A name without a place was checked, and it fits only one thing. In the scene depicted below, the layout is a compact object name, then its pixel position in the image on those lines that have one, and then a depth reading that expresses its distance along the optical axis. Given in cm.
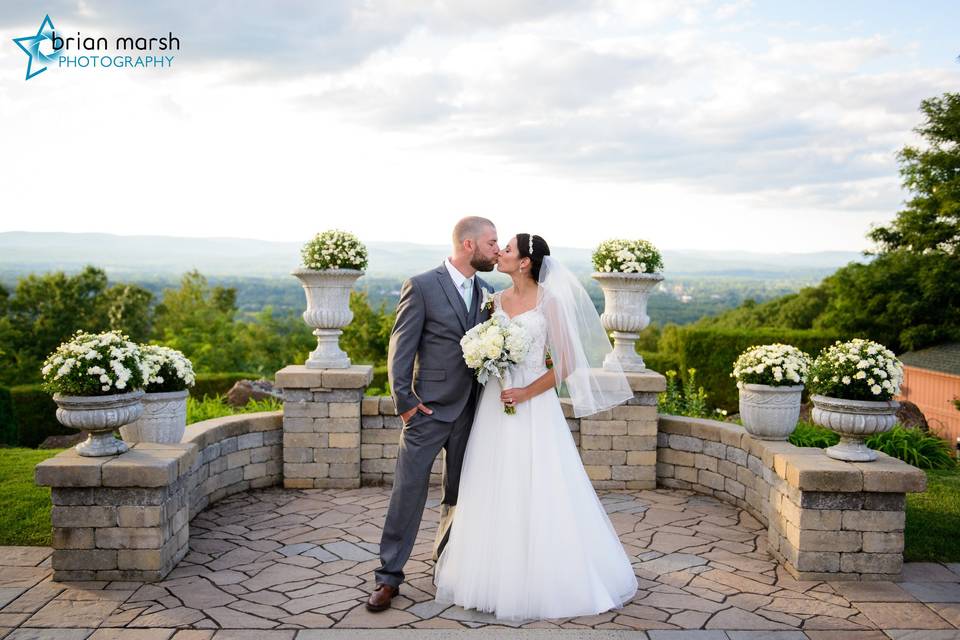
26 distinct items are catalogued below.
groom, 432
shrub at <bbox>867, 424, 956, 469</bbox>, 794
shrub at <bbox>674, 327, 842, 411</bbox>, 1872
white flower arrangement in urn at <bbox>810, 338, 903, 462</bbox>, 485
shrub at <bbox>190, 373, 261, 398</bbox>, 1334
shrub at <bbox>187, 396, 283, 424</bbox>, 941
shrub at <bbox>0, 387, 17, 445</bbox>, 1163
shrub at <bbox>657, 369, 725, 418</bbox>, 890
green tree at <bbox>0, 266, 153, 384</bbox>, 3416
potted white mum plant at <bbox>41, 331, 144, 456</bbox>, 456
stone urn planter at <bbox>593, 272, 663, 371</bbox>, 704
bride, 420
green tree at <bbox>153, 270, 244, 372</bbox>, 2305
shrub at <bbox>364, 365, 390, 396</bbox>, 1333
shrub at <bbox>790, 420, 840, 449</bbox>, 758
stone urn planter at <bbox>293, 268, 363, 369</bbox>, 699
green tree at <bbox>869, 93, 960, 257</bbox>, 3059
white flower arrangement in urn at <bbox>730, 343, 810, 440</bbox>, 567
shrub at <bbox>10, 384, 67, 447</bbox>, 1305
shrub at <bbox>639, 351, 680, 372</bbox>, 1903
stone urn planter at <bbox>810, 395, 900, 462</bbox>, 487
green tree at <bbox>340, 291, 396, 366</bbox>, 2173
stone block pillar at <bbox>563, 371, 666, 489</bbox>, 696
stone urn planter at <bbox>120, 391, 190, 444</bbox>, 533
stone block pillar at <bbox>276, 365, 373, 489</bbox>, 686
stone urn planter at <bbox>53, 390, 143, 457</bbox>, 455
